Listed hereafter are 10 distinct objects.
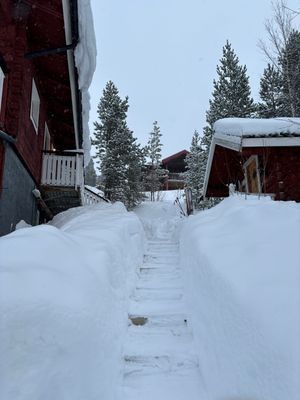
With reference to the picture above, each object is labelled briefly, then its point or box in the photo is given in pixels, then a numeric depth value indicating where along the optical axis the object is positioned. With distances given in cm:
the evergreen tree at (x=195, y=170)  2619
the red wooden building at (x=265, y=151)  912
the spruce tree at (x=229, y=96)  2420
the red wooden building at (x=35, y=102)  707
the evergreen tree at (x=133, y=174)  2480
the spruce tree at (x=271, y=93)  2417
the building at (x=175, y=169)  4085
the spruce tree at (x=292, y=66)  1803
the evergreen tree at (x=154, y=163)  3462
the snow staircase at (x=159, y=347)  291
